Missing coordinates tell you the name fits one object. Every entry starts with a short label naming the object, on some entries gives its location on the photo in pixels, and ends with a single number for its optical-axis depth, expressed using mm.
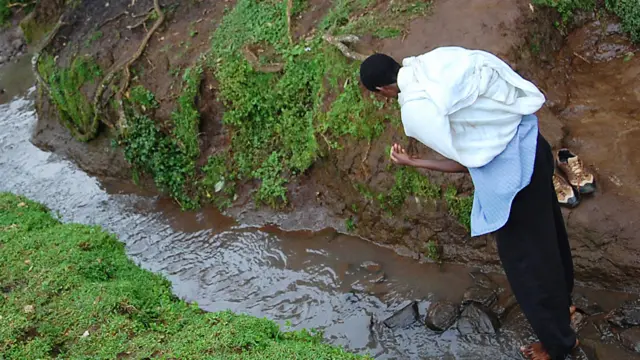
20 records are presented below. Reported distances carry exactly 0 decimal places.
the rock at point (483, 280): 4797
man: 2766
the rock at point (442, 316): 4527
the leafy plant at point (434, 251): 5230
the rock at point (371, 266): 5367
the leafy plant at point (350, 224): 5875
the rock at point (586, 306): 4293
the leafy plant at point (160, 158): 7039
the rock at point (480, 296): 4613
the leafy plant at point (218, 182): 6730
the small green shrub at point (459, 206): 4953
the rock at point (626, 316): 4035
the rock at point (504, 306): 4488
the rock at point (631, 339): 3898
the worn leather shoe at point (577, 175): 4504
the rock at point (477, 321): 4367
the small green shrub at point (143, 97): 7266
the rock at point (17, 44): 11696
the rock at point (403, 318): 4676
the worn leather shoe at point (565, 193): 4477
